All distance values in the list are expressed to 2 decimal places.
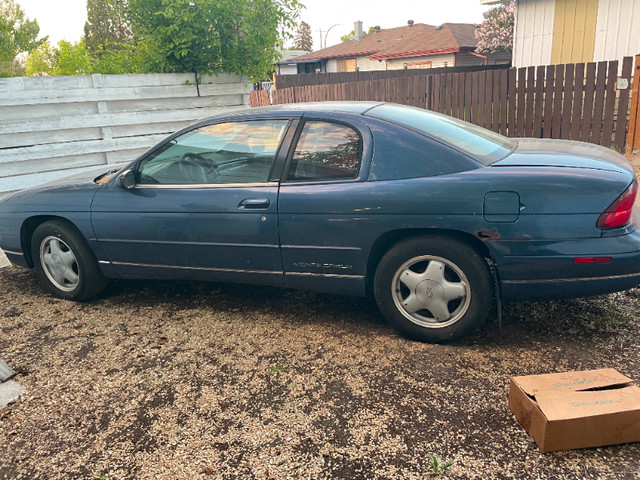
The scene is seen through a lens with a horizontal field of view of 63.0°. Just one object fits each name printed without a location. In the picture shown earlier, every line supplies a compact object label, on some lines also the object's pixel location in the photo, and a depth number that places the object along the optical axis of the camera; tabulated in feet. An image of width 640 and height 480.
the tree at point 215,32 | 24.09
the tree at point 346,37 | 247.91
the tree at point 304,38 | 294.66
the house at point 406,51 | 99.35
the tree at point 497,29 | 72.54
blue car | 9.88
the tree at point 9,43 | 23.65
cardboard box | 7.73
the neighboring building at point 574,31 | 36.27
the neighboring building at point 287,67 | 147.64
